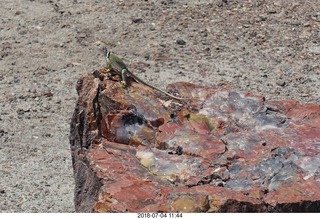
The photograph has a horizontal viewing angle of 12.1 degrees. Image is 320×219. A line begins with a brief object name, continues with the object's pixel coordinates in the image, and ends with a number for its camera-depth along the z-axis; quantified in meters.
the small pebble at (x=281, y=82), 14.18
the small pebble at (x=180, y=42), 15.53
